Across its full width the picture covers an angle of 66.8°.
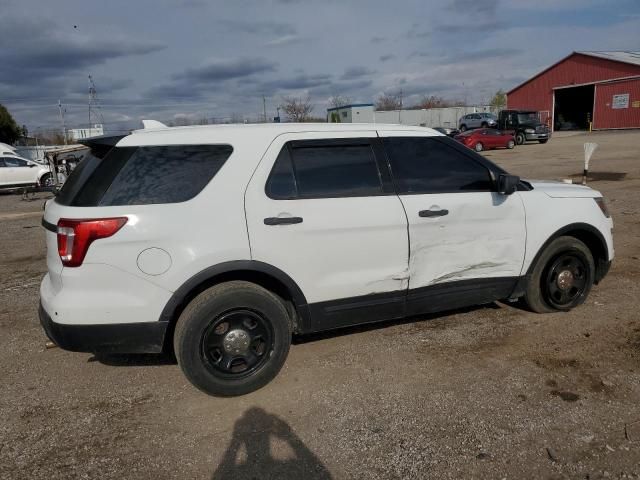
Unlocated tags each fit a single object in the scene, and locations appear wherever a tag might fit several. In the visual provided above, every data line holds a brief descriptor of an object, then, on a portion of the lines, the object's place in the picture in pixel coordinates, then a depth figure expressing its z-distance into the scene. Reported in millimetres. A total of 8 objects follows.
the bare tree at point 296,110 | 47406
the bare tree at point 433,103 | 82812
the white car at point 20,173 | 19203
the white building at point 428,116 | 59719
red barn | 40125
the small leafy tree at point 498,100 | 69438
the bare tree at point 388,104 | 82438
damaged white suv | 2977
